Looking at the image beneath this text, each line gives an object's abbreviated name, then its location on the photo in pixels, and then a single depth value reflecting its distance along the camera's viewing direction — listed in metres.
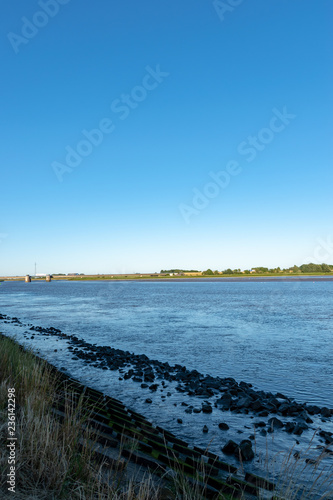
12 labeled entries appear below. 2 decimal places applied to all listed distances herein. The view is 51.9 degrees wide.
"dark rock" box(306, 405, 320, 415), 13.02
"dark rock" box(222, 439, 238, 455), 9.70
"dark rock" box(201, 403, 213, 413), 12.98
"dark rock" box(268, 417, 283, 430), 11.66
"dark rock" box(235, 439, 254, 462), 9.40
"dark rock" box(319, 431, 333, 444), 10.65
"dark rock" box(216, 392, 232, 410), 13.45
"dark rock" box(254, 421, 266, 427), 11.70
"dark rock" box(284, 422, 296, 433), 11.39
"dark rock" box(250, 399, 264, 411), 13.14
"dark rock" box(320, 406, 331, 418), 12.73
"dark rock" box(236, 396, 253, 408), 13.33
